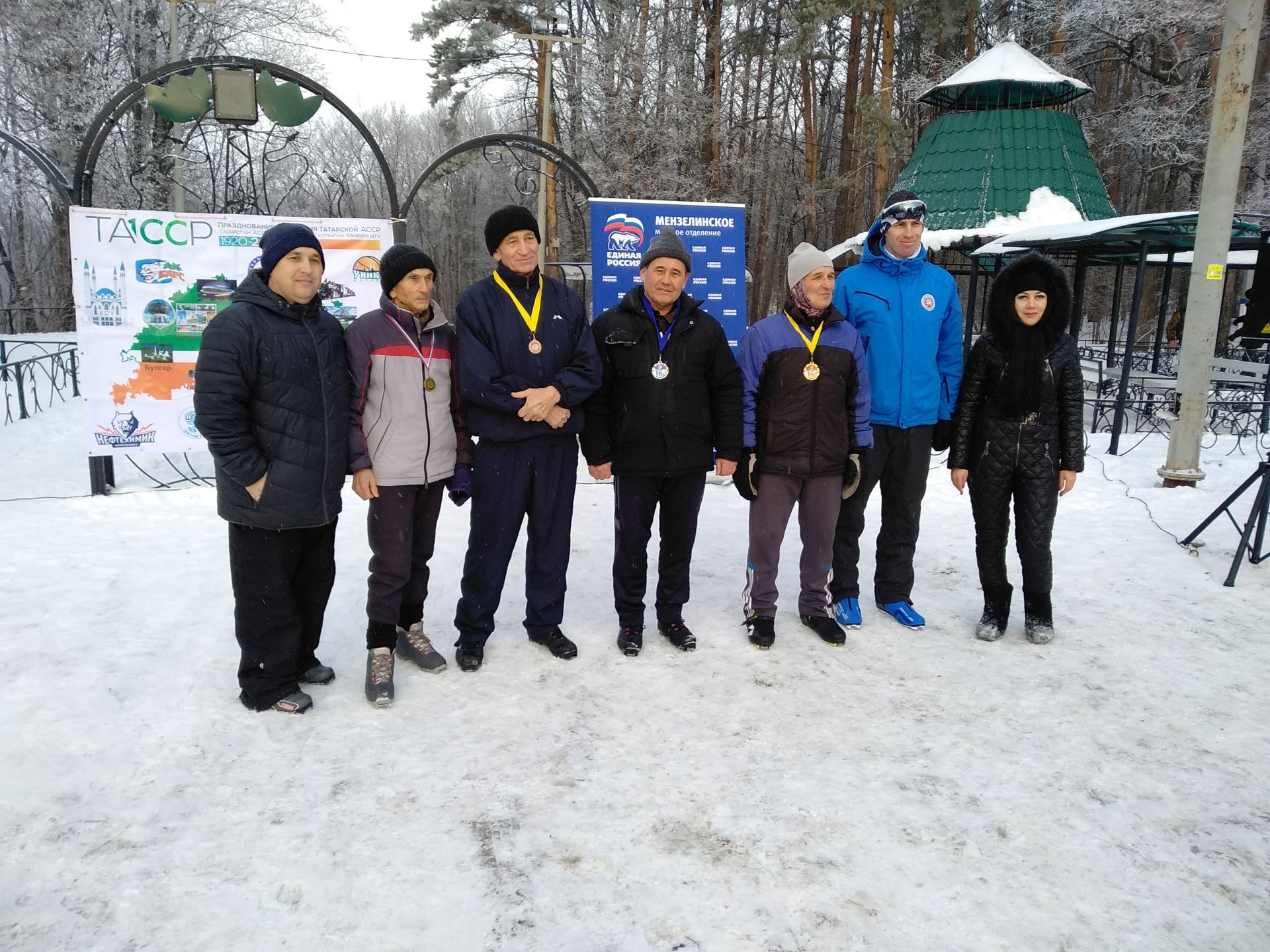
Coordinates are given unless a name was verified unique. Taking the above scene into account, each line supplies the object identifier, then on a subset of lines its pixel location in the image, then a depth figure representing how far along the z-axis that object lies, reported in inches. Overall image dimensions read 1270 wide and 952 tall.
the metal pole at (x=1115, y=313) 520.4
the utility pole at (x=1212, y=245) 258.7
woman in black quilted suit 153.8
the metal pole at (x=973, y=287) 500.1
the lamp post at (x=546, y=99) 475.5
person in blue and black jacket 152.8
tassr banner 239.1
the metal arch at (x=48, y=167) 246.8
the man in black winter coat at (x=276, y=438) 119.1
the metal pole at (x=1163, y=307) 505.0
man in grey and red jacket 134.6
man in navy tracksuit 139.1
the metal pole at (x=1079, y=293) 408.8
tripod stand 191.9
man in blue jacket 161.5
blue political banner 280.2
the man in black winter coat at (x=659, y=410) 149.2
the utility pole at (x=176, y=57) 364.1
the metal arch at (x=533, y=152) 275.0
